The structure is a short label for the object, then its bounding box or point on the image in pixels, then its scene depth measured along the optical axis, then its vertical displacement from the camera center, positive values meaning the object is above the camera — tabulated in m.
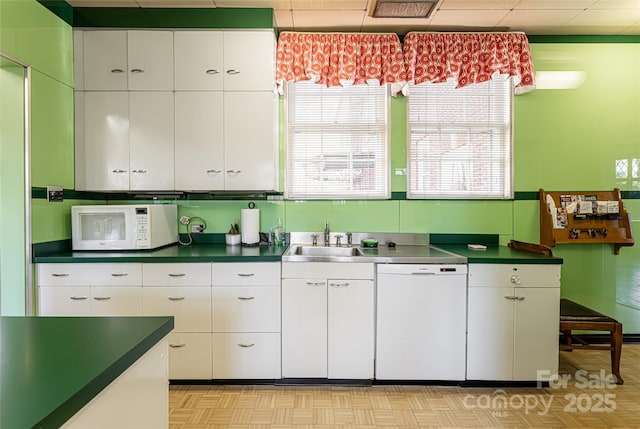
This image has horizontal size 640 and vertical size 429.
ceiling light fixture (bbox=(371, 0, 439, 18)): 2.43 +1.39
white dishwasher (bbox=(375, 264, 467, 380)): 2.46 -0.79
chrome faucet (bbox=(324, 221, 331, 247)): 3.11 -0.27
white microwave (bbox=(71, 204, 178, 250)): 2.59 -0.17
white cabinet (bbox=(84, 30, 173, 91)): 2.73 +1.10
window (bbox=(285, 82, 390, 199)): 3.17 +0.57
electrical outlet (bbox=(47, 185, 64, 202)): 2.48 +0.08
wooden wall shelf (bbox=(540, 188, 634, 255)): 3.08 -0.16
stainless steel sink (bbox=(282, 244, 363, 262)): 2.87 -0.37
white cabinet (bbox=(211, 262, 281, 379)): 2.45 -0.77
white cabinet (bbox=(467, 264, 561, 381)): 2.45 -0.76
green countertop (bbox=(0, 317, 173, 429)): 0.65 -0.36
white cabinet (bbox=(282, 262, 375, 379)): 2.47 -0.74
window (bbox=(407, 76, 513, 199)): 3.16 +0.57
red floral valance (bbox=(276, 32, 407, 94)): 2.88 +1.19
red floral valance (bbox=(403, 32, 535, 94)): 2.89 +1.22
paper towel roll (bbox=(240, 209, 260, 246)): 2.96 -0.17
